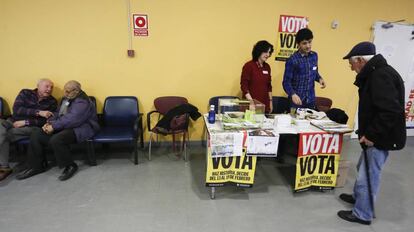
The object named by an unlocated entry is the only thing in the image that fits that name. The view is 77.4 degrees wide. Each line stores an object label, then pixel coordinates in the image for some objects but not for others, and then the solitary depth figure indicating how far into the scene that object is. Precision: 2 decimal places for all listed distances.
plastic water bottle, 2.49
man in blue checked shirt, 2.80
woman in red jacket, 3.02
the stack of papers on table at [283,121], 2.46
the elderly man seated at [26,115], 2.82
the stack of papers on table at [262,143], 2.20
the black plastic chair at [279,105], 3.54
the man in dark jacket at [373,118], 1.84
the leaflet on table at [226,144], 2.17
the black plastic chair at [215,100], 3.44
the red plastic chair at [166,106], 3.39
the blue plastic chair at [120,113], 3.36
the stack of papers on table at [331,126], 2.30
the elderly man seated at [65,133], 2.78
